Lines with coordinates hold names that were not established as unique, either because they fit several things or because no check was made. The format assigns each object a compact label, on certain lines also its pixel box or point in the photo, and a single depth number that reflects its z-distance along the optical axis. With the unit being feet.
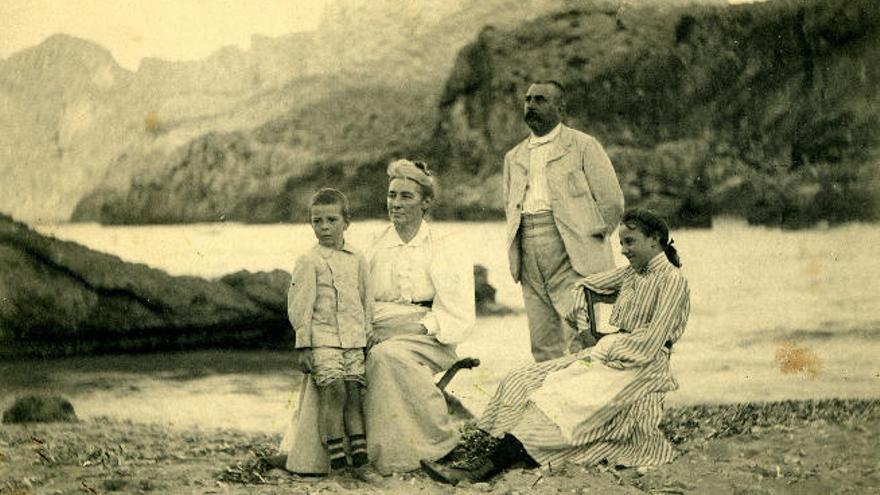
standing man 17.43
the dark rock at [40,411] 18.22
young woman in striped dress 15.79
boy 16.03
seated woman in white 16.30
